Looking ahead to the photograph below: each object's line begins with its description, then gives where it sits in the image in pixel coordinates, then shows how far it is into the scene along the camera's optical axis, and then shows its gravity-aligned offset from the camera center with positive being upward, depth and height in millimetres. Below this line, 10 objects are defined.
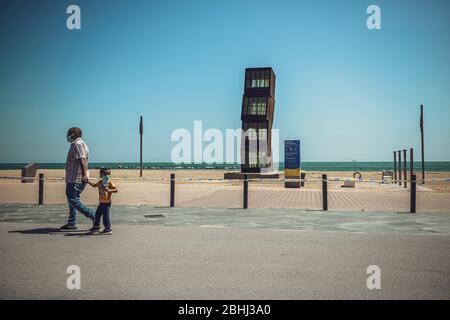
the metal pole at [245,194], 12326 -1201
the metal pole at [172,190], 12688 -1113
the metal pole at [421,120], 27281 +2795
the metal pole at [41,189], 13284 -1109
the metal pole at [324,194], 11751 -1150
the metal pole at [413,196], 11164 -1130
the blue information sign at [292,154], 24520 +293
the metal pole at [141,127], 29266 +2465
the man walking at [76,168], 7566 -201
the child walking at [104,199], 7602 -833
